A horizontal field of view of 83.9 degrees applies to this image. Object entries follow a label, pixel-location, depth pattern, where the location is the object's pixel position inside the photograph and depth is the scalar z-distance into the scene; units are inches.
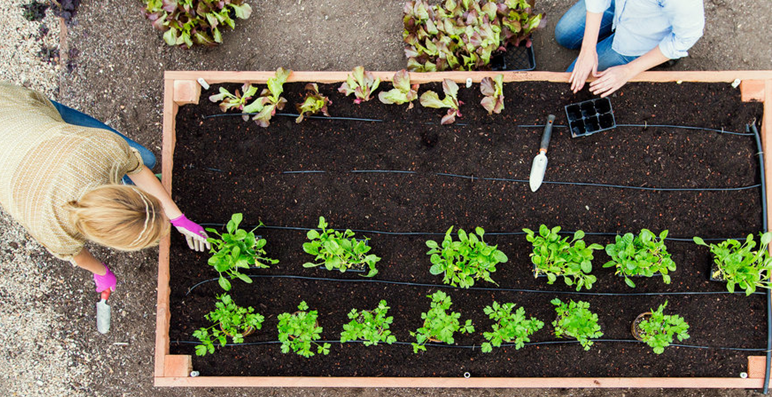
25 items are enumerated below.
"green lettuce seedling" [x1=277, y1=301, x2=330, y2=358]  73.0
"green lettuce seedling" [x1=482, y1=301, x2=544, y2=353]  73.0
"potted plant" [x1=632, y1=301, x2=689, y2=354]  71.2
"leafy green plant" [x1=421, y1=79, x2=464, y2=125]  77.3
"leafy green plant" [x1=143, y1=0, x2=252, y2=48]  89.6
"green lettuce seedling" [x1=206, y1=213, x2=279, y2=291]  71.2
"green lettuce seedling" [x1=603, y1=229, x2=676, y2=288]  69.7
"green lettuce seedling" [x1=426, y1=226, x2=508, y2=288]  70.8
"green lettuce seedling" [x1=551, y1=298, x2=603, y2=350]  72.0
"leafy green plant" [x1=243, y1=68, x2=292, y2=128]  78.4
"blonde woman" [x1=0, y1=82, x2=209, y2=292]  52.1
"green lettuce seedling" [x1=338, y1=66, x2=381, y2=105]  77.9
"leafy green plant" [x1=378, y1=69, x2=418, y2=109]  77.3
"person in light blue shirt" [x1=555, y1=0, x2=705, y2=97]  64.1
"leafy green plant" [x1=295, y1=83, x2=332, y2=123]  77.1
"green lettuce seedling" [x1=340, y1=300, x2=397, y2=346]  73.7
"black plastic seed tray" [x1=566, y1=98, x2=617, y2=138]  77.4
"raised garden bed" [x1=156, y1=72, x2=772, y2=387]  78.6
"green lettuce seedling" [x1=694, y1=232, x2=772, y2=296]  70.9
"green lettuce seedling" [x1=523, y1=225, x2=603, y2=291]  70.6
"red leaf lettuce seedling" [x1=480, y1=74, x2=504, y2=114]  75.9
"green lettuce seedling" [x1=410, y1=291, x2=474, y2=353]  72.2
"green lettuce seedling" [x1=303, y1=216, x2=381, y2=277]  70.7
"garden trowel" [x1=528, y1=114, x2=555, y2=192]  77.1
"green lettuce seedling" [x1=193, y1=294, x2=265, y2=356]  75.0
